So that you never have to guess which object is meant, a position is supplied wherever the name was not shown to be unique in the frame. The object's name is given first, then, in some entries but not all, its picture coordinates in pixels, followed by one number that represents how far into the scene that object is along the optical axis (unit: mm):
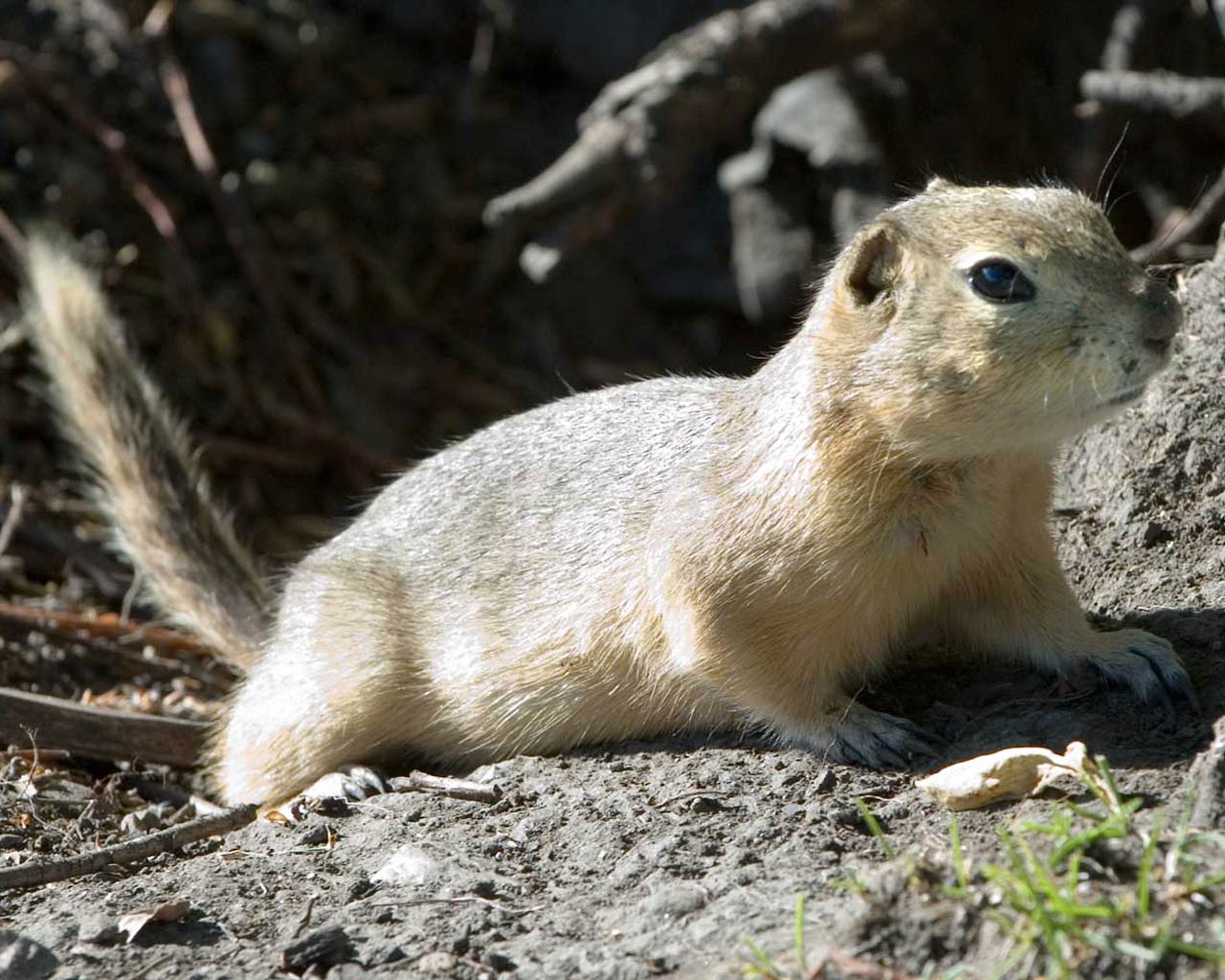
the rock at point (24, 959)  6859
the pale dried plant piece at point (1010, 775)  7180
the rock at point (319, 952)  6828
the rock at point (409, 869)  7793
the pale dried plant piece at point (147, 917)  7336
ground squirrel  7668
